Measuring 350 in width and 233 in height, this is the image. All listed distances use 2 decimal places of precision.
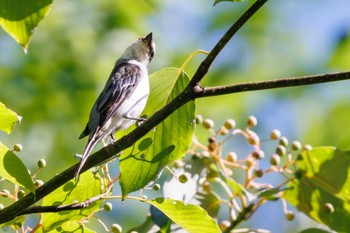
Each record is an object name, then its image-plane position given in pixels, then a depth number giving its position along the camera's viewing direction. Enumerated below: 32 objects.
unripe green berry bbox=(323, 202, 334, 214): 6.58
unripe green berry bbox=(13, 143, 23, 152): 5.87
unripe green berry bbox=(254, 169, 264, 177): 6.70
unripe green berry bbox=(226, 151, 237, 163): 7.09
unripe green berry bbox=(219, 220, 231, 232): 6.87
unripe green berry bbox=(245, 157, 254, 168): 6.88
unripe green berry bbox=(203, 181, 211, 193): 7.08
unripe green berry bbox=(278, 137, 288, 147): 7.42
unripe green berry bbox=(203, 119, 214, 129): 7.56
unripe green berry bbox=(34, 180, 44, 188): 5.64
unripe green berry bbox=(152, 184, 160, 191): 6.00
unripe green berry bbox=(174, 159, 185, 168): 7.01
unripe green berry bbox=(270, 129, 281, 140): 7.47
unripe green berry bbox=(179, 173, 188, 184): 6.14
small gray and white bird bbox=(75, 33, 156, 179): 7.12
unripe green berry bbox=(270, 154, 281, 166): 6.80
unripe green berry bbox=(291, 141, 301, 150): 7.11
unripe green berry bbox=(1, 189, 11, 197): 5.38
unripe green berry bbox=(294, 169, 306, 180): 6.68
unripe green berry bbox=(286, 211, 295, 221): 6.98
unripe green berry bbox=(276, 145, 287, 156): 7.26
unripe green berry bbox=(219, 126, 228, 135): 7.23
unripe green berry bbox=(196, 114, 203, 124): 7.34
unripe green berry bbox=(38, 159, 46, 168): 5.88
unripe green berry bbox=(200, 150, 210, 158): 6.89
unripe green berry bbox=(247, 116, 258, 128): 7.27
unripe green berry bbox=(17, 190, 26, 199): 5.76
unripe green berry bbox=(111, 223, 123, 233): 5.75
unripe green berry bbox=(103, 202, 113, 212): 5.73
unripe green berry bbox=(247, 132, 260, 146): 7.04
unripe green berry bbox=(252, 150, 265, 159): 6.84
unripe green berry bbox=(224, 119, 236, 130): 7.29
